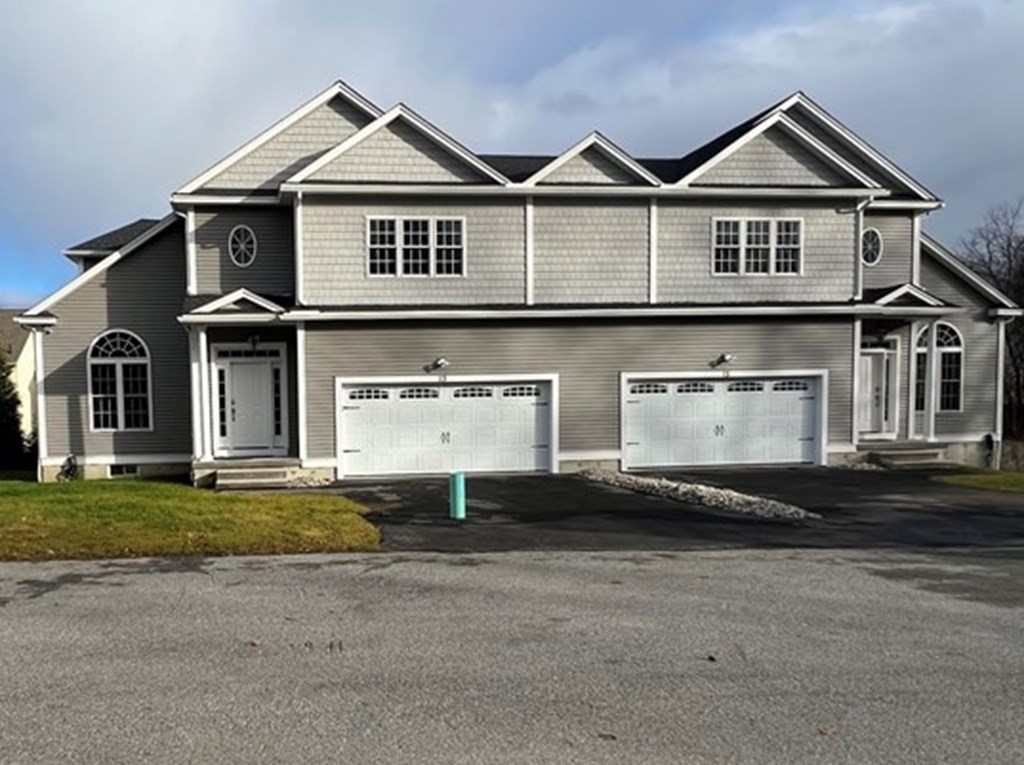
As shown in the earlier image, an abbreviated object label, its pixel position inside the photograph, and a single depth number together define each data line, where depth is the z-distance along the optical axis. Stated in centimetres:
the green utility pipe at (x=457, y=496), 1258
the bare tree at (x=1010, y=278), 3479
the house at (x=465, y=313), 1823
